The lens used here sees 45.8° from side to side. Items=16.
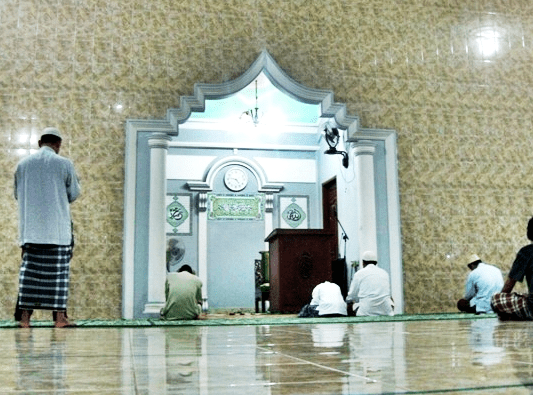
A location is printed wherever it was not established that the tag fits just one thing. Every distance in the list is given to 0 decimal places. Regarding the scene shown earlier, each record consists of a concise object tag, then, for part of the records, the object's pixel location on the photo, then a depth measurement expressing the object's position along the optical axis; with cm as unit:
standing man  442
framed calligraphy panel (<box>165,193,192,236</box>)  1277
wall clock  1324
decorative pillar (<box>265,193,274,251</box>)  1314
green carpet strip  480
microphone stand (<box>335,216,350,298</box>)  922
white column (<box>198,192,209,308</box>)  1255
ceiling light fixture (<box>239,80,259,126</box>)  1193
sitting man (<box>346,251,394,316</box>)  687
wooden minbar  876
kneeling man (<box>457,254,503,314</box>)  692
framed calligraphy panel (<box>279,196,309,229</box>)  1327
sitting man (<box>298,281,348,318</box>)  686
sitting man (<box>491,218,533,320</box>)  470
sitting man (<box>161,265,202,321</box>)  636
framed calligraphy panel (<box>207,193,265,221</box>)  1306
